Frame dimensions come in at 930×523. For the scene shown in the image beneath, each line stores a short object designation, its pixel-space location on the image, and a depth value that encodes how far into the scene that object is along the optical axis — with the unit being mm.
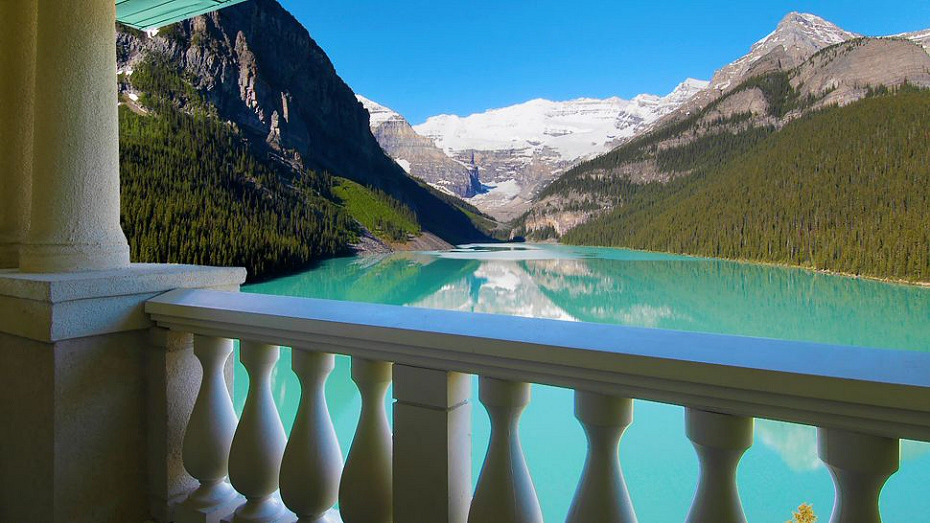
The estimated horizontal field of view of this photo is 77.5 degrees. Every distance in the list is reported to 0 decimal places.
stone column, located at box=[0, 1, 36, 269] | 2154
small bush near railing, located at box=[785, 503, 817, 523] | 4066
